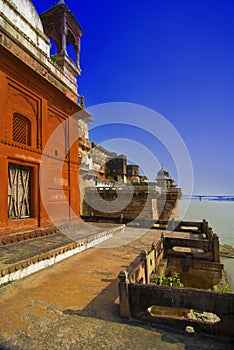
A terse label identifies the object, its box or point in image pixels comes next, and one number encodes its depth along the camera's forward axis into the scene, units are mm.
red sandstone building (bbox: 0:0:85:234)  8930
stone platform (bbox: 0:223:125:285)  6038
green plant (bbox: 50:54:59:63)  17441
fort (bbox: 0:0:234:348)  4426
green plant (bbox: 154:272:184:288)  7281
